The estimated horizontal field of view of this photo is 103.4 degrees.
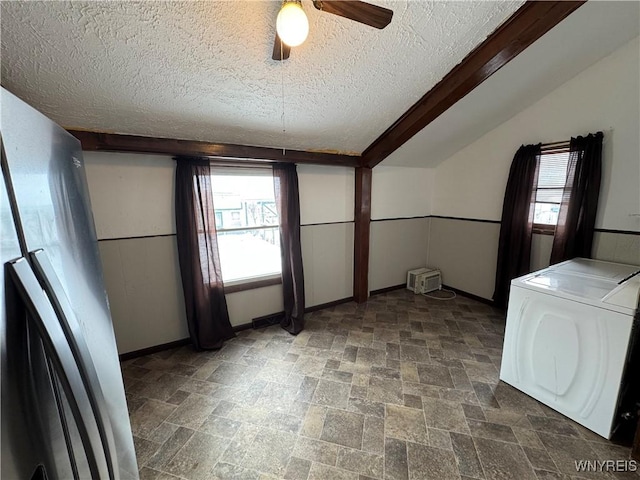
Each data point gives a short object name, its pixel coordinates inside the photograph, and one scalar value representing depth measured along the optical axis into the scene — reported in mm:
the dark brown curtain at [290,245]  2807
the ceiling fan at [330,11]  1033
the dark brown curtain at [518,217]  2891
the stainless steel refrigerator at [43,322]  427
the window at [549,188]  2736
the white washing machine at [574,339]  1528
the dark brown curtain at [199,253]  2373
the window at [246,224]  2686
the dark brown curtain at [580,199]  2400
